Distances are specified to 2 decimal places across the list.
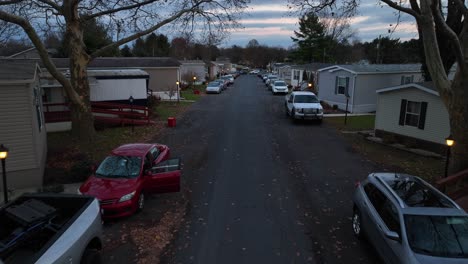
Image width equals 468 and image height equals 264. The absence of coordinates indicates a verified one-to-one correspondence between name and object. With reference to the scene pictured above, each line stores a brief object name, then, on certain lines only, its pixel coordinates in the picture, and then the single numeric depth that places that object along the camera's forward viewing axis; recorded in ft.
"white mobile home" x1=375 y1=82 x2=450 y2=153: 51.76
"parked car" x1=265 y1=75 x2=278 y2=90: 178.41
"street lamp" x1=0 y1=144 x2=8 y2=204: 27.58
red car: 28.32
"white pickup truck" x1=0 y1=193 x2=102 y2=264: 17.15
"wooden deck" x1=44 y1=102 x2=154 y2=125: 62.85
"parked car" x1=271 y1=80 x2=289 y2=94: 142.10
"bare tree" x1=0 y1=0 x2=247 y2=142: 52.16
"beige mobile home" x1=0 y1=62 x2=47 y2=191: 35.47
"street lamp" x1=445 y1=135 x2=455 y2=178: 36.11
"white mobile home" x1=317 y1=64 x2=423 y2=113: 88.07
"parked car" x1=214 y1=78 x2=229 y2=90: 166.89
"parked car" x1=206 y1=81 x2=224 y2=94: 146.10
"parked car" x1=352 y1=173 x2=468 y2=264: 19.06
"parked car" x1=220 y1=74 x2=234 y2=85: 203.47
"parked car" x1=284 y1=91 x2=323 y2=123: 74.49
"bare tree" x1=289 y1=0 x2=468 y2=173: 35.14
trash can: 71.46
